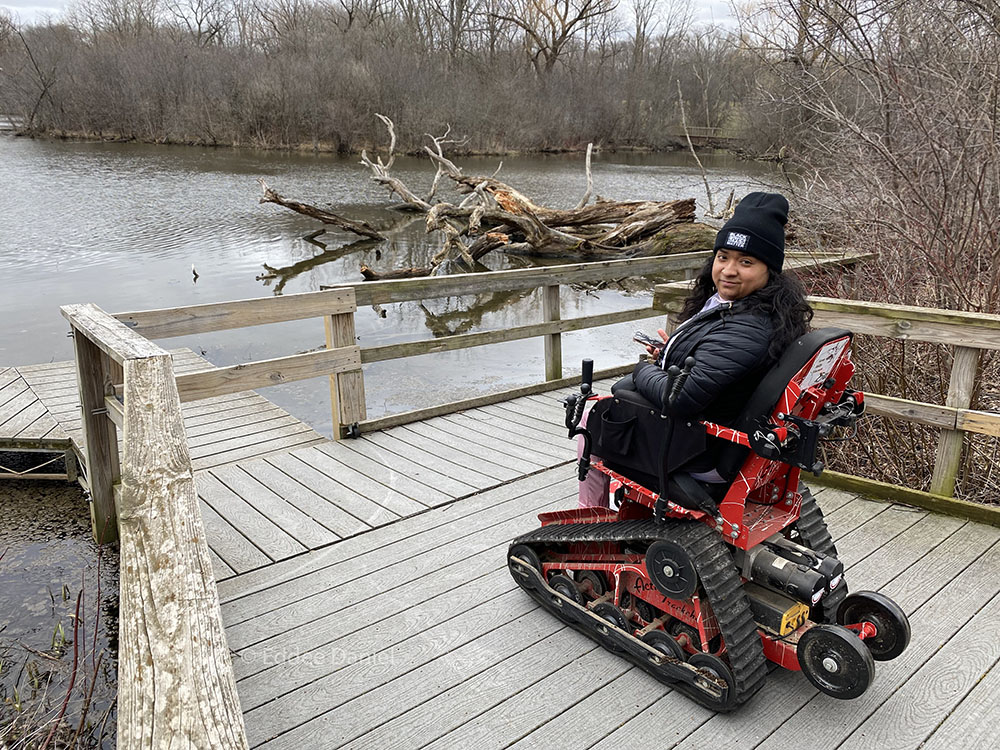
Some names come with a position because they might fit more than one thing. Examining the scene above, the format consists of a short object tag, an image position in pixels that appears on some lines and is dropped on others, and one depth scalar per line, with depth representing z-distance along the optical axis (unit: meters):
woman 2.14
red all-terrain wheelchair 2.11
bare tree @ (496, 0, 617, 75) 43.72
